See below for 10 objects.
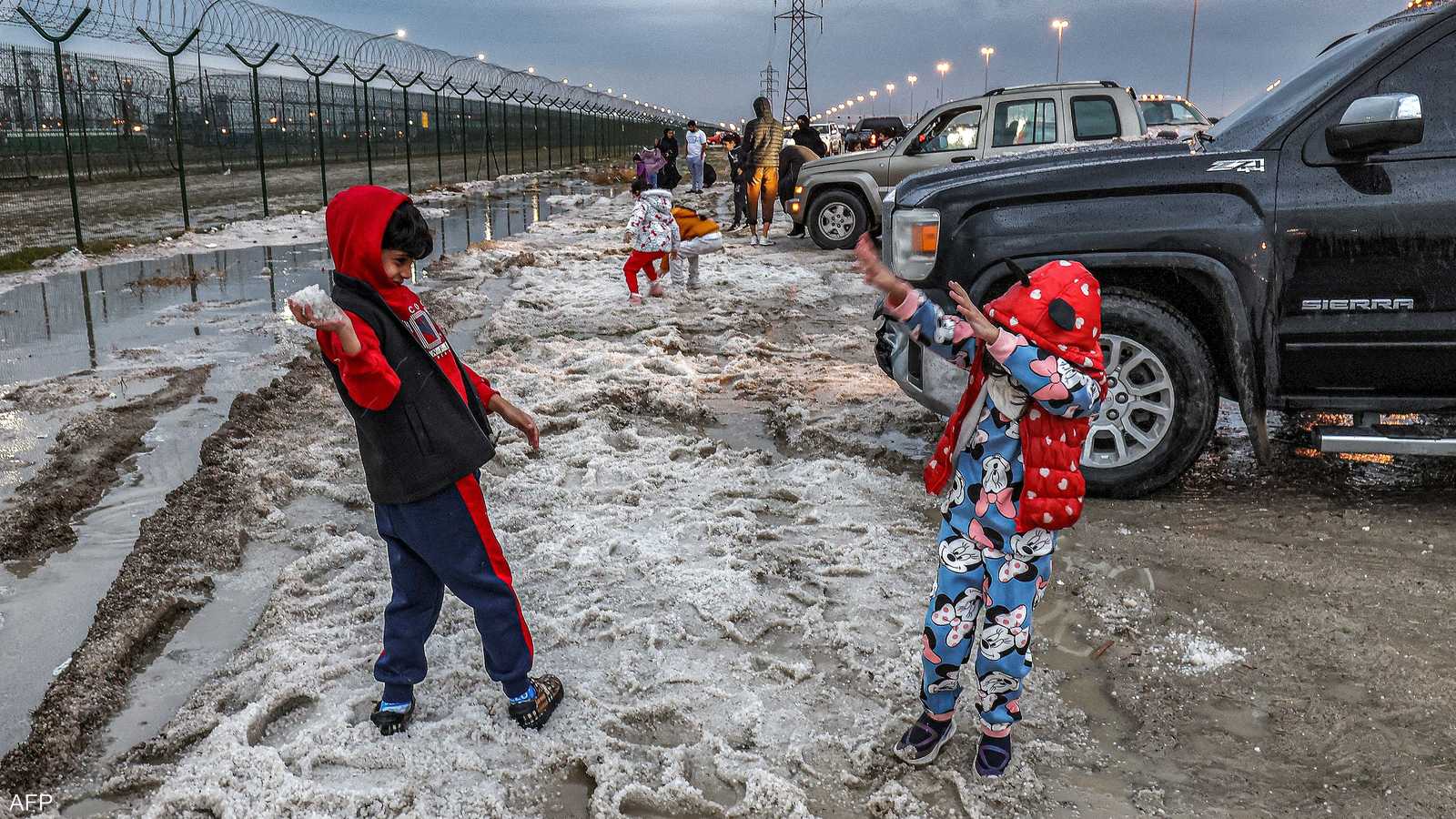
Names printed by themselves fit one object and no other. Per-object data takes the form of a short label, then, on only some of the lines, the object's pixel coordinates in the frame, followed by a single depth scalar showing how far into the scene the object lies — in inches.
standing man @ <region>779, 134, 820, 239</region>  643.5
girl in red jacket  102.5
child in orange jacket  409.7
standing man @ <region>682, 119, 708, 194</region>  1002.7
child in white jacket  396.8
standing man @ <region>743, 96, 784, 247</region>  630.5
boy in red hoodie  103.6
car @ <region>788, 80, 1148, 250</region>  450.9
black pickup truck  171.2
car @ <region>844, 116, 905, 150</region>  1373.0
